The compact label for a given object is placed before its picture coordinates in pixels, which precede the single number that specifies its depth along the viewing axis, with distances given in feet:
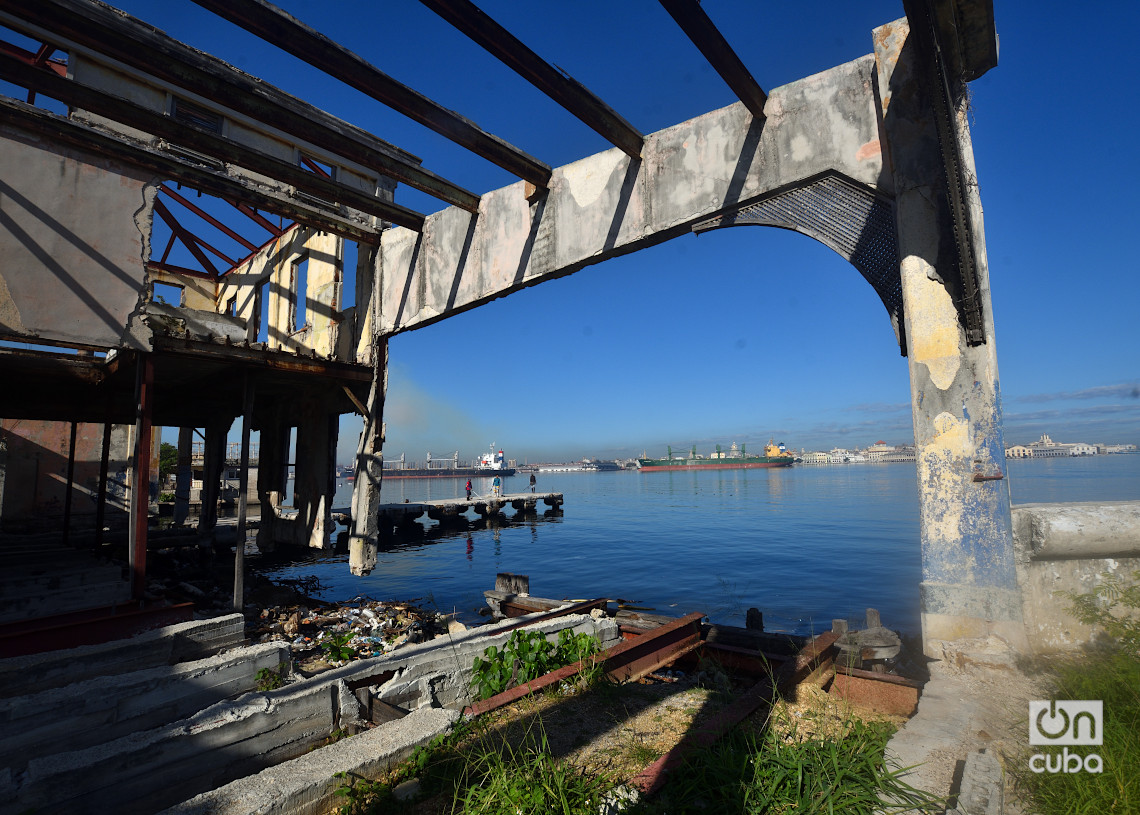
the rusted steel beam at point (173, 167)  23.49
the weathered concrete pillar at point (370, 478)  31.81
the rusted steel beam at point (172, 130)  17.93
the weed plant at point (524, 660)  17.69
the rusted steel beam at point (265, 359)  25.52
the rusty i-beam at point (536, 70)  13.47
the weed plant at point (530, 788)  9.56
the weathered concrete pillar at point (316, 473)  37.45
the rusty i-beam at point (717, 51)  12.91
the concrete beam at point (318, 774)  9.75
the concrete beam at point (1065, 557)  13.03
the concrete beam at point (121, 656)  15.76
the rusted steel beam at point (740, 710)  9.82
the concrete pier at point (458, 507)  101.76
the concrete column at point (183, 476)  63.93
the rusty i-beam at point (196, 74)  15.02
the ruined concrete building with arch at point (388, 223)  14.29
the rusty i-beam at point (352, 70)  13.92
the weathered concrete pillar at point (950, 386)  13.85
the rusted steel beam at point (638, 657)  15.24
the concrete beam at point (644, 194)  17.34
